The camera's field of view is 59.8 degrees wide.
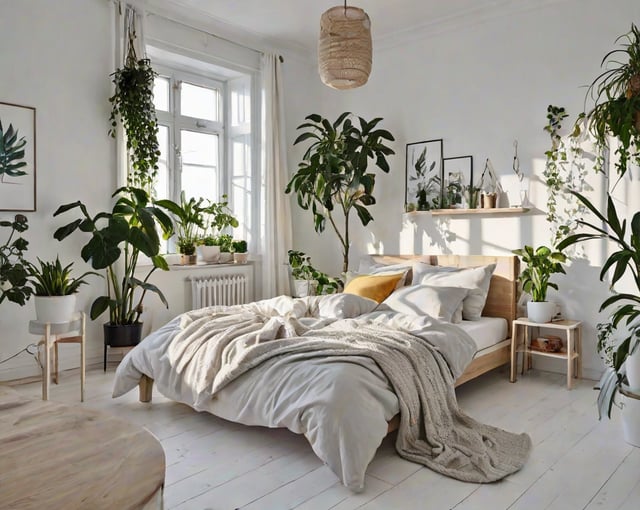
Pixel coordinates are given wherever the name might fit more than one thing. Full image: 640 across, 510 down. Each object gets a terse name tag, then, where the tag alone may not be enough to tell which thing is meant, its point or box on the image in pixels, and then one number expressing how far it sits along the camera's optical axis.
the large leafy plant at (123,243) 4.04
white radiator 5.11
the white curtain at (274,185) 5.59
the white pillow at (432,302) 3.98
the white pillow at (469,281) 4.28
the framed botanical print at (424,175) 5.09
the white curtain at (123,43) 4.54
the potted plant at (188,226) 5.11
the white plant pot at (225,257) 5.44
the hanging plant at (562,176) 4.31
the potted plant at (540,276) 4.13
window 5.30
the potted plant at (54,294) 3.54
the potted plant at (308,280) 5.14
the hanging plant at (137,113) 4.41
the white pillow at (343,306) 3.73
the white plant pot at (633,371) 2.84
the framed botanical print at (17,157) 3.97
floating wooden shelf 4.53
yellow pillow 4.41
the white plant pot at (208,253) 5.29
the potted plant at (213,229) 5.30
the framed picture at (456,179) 4.90
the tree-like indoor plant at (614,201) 2.77
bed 2.51
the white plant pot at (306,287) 5.21
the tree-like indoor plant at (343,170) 5.05
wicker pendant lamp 3.36
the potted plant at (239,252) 5.47
